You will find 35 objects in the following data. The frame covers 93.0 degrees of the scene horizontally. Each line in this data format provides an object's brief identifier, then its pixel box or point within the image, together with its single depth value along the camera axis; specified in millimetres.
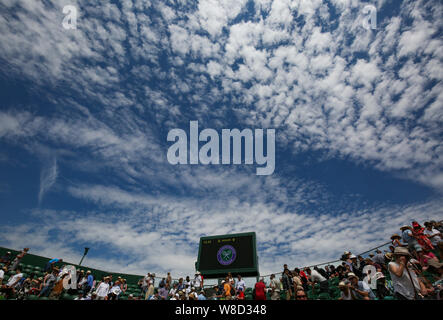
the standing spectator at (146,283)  15008
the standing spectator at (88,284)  13141
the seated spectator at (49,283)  11099
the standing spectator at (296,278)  10097
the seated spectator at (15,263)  13937
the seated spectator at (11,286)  10922
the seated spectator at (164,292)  14114
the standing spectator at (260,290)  7590
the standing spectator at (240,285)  12947
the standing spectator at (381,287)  7815
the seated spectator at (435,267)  4684
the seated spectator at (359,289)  5742
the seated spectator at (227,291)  11295
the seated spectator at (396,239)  10164
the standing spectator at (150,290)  14142
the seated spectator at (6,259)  14593
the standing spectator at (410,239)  8603
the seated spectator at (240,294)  11375
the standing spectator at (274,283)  12838
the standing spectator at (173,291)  14219
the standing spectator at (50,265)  13477
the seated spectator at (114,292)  11578
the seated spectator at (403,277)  4543
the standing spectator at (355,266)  9710
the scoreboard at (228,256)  16672
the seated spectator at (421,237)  8473
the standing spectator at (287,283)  11679
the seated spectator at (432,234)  8648
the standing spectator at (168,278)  14788
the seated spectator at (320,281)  10938
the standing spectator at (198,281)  14773
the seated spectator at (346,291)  5863
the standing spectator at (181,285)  14988
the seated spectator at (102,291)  11162
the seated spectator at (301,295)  6219
